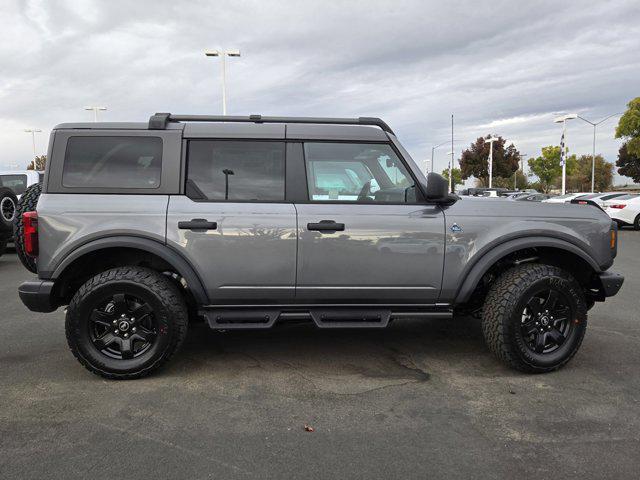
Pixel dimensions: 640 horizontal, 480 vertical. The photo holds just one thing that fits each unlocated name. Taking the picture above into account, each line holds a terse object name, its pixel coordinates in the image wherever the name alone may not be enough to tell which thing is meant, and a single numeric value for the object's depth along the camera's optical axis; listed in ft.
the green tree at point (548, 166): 218.79
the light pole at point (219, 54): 75.31
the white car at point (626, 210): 55.83
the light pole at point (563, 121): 114.42
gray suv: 12.21
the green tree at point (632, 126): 99.89
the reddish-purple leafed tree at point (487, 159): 209.46
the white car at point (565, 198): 71.69
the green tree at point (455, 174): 305.30
